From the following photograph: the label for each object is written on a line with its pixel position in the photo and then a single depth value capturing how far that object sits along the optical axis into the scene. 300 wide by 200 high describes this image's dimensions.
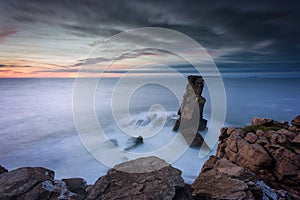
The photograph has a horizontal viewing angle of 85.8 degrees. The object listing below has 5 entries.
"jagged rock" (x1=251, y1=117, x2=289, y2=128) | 13.66
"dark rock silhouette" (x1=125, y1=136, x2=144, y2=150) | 28.25
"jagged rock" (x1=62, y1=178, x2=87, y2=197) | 7.98
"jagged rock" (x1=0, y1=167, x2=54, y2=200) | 6.33
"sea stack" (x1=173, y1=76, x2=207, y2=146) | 35.94
